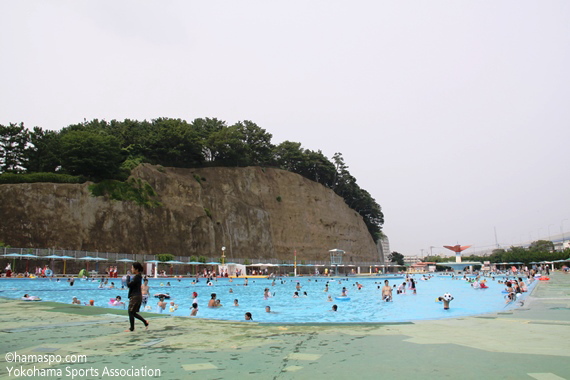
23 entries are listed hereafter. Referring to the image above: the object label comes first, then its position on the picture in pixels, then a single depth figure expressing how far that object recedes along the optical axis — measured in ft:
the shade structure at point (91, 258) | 142.41
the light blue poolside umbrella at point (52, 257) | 133.51
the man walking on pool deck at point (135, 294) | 29.86
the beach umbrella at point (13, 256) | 124.06
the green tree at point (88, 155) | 174.70
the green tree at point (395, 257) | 483.84
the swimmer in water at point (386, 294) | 93.66
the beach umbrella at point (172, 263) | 169.57
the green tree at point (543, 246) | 488.27
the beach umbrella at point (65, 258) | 137.70
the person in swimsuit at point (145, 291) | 57.68
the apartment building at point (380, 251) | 392.70
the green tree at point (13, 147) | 178.09
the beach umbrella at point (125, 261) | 150.14
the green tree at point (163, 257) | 174.39
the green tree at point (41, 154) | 185.47
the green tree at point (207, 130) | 248.52
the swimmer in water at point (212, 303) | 73.82
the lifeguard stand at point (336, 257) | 260.99
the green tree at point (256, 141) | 276.00
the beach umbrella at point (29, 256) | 128.56
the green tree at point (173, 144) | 226.38
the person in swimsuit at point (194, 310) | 54.08
